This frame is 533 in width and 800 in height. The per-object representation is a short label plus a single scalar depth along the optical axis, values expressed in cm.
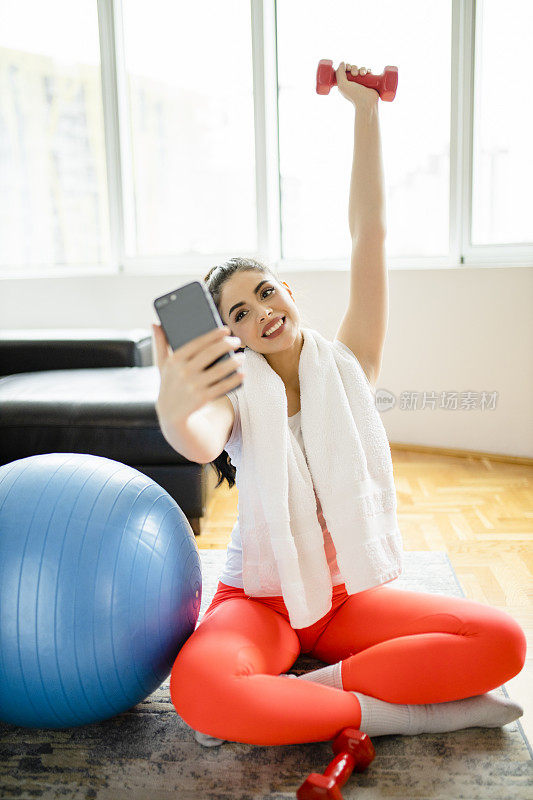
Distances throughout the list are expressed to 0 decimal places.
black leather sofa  205
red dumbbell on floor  101
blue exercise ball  106
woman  112
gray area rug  108
